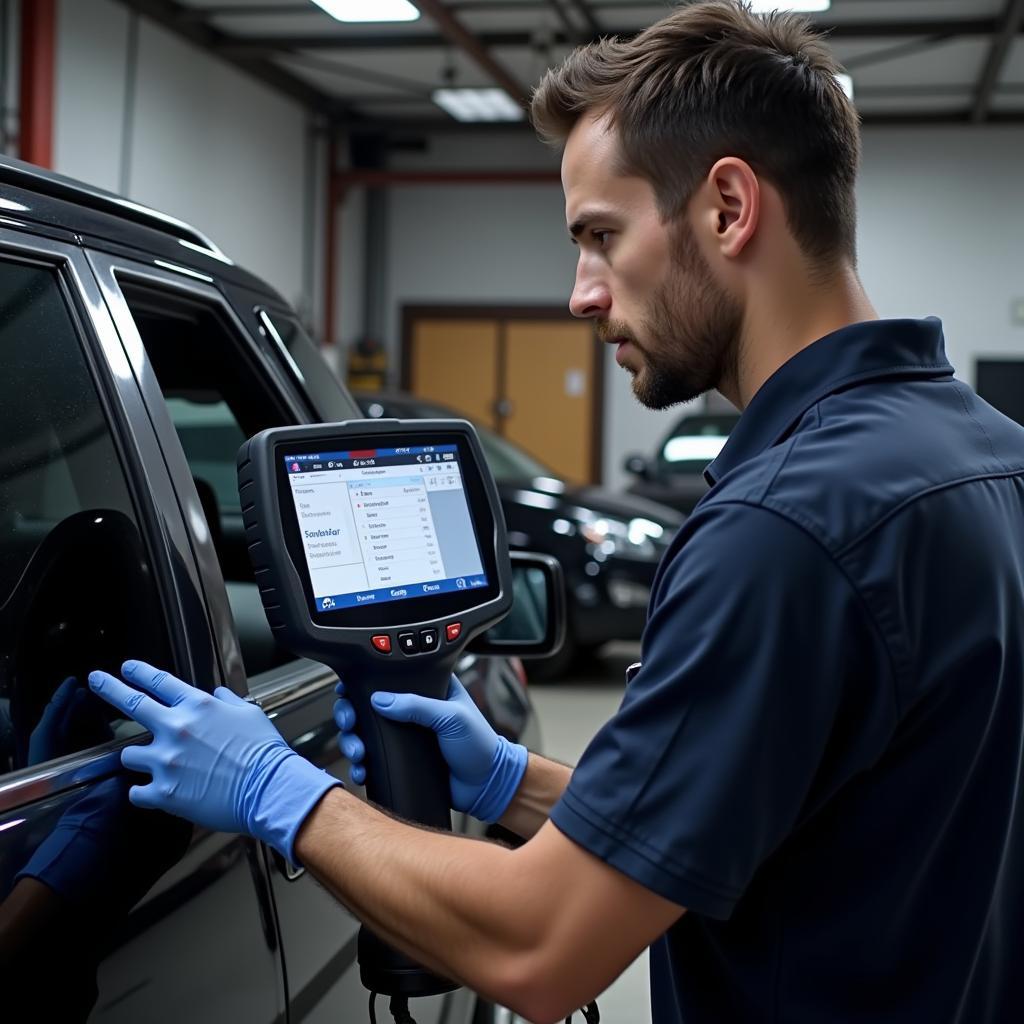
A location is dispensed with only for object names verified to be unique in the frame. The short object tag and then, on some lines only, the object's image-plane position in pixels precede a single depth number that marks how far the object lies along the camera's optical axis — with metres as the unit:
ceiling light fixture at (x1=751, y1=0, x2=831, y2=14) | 8.40
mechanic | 1.00
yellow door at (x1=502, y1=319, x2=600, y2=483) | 13.08
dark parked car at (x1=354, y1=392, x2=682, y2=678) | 6.29
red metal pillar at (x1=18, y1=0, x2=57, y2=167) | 7.64
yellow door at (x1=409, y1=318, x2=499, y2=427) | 13.31
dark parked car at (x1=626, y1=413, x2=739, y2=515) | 8.79
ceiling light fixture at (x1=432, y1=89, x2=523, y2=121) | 10.74
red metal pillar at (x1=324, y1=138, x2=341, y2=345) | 12.28
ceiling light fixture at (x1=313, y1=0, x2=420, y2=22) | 8.52
